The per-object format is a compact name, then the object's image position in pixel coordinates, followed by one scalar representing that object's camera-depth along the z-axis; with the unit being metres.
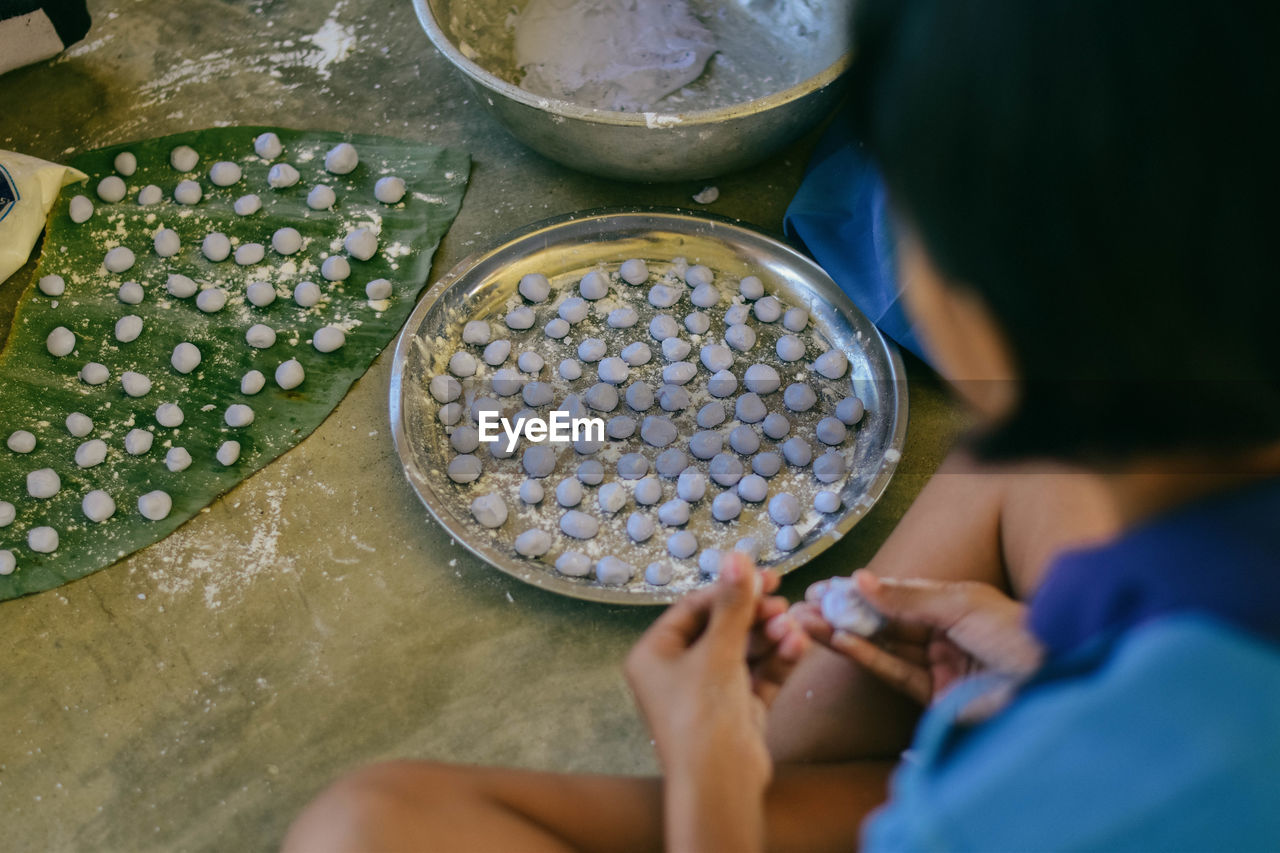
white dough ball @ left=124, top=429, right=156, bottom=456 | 1.17
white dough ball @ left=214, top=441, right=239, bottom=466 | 1.16
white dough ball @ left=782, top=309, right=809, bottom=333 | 1.24
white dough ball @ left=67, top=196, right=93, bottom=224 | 1.34
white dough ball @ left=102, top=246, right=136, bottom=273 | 1.31
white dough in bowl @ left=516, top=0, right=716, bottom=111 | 1.35
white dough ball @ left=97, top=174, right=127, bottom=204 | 1.36
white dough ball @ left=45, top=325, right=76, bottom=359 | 1.23
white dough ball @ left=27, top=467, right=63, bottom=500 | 1.14
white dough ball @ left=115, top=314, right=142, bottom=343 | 1.24
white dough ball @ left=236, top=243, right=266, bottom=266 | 1.31
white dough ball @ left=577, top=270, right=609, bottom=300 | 1.26
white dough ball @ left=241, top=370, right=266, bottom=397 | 1.21
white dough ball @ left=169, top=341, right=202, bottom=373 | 1.22
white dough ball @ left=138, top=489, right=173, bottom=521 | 1.12
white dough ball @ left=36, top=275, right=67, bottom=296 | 1.28
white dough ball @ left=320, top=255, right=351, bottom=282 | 1.30
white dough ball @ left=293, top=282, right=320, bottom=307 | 1.28
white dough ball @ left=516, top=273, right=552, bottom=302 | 1.26
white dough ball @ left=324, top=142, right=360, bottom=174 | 1.38
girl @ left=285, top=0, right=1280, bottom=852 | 0.39
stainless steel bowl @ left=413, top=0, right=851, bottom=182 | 1.15
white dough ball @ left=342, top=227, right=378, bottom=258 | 1.31
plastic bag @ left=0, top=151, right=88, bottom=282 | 1.29
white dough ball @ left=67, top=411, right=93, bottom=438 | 1.17
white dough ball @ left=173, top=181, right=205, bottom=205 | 1.37
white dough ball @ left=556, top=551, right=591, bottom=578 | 1.06
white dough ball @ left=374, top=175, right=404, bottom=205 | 1.36
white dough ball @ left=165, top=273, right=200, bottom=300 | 1.27
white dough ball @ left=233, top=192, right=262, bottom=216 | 1.35
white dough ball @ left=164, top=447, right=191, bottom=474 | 1.16
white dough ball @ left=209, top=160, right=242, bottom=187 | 1.38
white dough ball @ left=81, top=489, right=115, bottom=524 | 1.12
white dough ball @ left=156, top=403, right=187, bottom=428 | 1.18
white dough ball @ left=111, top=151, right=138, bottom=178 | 1.39
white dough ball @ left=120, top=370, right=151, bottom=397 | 1.20
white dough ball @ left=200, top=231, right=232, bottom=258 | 1.31
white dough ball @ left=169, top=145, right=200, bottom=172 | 1.40
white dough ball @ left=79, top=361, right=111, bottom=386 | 1.21
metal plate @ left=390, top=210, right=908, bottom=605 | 1.07
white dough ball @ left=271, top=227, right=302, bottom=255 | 1.31
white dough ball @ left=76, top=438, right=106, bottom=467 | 1.16
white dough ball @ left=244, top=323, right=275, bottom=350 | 1.24
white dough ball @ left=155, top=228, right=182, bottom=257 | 1.31
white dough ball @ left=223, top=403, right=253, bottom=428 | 1.19
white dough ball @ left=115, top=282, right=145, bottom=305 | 1.27
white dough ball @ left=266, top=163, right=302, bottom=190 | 1.38
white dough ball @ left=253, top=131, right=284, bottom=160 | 1.41
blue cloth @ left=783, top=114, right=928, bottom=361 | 1.16
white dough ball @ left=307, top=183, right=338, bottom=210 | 1.36
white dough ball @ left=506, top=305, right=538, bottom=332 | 1.25
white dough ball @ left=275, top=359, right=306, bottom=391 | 1.21
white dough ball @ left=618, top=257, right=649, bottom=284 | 1.28
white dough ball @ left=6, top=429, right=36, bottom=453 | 1.16
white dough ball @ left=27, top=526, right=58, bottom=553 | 1.10
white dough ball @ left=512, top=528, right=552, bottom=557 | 1.07
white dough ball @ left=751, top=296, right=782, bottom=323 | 1.25
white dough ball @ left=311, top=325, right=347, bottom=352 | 1.25
